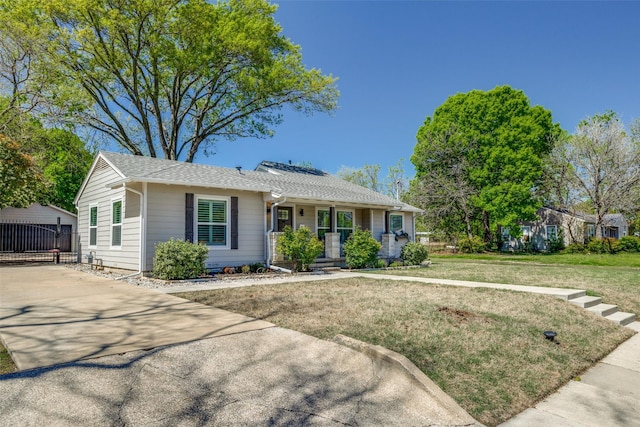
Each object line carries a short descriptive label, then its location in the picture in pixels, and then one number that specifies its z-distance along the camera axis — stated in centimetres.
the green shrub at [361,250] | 1349
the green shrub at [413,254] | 1538
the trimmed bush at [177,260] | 923
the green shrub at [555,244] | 2622
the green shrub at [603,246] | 2275
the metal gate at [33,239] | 2202
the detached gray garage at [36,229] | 2252
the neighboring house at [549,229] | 2661
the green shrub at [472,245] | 2520
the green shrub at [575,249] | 2370
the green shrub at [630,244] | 2336
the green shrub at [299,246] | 1154
